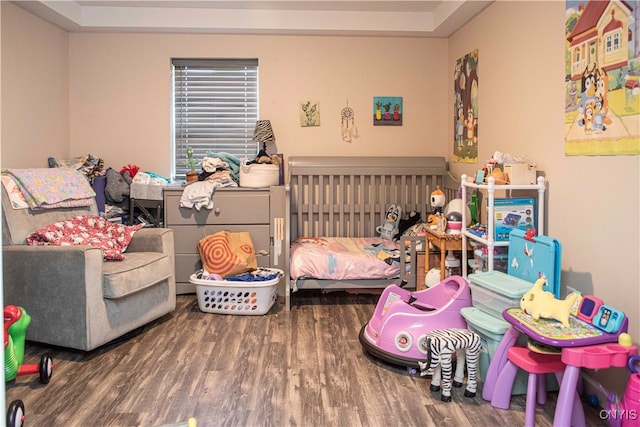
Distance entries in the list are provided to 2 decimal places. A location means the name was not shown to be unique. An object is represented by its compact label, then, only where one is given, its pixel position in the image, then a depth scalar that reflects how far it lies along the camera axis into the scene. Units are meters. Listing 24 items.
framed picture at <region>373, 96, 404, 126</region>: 4.86
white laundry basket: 3.77
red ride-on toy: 2.47
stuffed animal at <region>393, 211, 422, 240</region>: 4.51
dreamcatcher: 4.86
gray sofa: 2.91
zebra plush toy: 2.49
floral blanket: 3.24
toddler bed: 4.65
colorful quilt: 3.32
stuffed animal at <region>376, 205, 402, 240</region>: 4.53
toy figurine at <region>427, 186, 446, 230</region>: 3.81
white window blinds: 4.83
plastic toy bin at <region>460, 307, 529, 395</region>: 2.51
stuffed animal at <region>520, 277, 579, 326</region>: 2.15
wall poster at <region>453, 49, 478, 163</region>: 4.16
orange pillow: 3.90
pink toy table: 1.98
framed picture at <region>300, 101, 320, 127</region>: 4.82
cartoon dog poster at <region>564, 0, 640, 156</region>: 2.26
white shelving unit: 2.90
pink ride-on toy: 2.78
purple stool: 2.16
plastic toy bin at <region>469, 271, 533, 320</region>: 2.47
